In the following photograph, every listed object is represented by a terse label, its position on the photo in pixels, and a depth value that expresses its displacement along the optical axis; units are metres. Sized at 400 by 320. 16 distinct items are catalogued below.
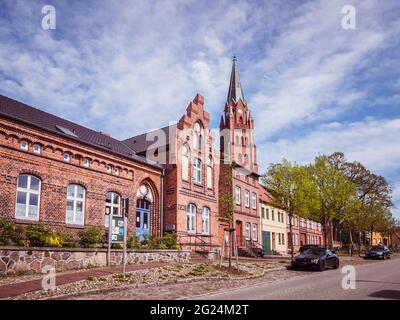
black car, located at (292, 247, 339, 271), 20.88
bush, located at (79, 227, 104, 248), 18.23
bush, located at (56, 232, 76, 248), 17.44
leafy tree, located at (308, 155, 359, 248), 34.06
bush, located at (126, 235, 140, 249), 20.02
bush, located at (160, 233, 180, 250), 23.09
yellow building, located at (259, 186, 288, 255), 43.16
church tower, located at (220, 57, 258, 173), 47.94
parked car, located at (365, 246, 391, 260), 37.62
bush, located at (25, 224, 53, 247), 16.05
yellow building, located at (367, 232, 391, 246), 104.39
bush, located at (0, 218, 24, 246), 15.34
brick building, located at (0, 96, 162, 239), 17.42
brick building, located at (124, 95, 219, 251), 26.86
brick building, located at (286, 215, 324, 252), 54.18
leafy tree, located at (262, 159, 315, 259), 26.97
